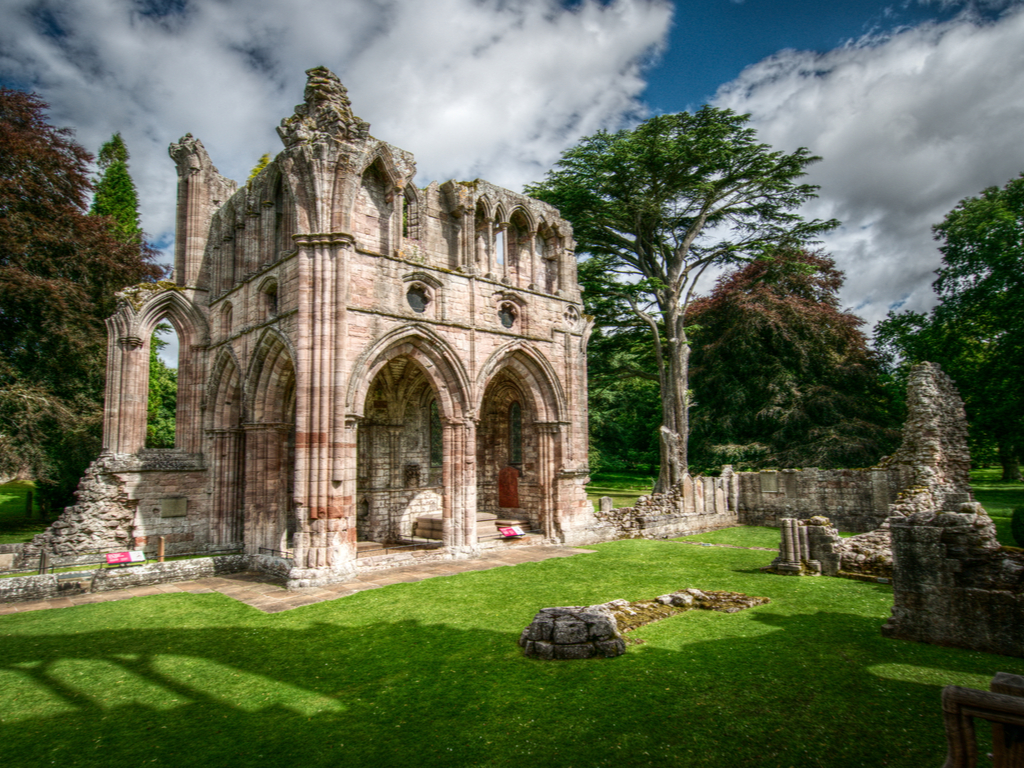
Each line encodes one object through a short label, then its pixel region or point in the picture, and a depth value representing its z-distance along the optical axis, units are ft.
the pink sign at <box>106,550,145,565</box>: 36.70
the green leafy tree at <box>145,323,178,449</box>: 66.49
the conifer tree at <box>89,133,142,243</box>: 76.13
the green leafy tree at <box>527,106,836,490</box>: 70.74
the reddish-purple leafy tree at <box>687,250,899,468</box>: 75.46
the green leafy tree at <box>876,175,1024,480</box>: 69.87
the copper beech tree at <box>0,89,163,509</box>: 56.49
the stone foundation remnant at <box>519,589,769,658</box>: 22.36
